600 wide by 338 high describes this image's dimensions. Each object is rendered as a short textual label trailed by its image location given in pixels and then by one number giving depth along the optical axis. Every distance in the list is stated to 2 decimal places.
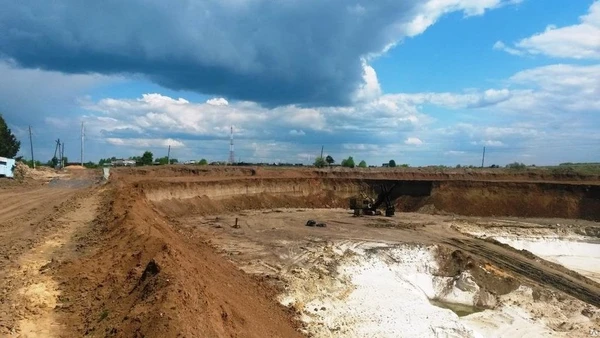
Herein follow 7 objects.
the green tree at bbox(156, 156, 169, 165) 86.88
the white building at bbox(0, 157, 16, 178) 40.25
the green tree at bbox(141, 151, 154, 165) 85.59
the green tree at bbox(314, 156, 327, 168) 78.56
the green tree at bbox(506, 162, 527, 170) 77.31
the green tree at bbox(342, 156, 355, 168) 88.62
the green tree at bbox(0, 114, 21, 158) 67.31
